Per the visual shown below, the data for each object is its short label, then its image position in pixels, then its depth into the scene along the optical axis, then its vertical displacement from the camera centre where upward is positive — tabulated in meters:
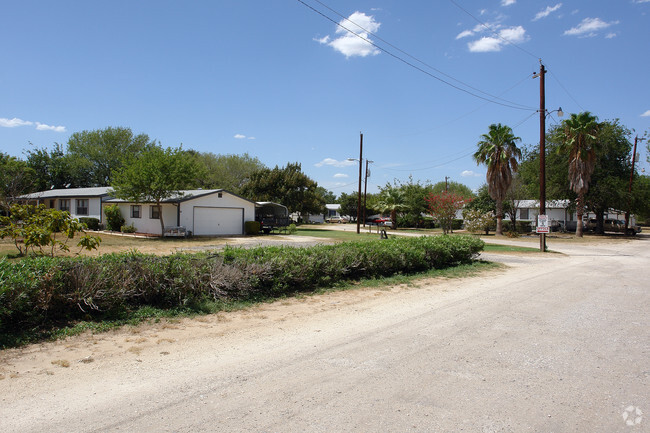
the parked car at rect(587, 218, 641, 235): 40.28 -0.69
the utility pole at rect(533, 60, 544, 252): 20.48 +4.15
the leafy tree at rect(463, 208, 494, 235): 34.84 -0.31
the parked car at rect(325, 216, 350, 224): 70.62 -0.67
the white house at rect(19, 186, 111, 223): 31.64 +1.10
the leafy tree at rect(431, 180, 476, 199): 67.97 +5.29
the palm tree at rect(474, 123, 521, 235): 32.47 +4.63
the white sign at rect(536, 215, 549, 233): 20.67 -0.35
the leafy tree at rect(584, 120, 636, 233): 33.88 +3.88
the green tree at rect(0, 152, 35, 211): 24.54 +2.49
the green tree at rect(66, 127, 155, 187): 49.53 +7.34
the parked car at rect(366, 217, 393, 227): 44.55 -0.66
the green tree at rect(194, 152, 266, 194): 53.53 +6.16
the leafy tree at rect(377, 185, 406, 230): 34.81 +1.38
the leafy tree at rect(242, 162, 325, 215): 43.25 +2.82
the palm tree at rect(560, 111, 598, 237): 30.52 +5.23
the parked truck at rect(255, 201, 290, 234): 30.97 -0.05
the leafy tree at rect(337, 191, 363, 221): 67.00 +1.88
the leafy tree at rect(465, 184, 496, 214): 42.72 +1.57
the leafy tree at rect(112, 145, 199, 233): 23.62 +2.17
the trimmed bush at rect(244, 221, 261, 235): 29.33 -0.83
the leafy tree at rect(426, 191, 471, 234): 33.34 +0.80
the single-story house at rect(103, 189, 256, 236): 26.31 +0.11
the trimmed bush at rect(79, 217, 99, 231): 30.45 -0.67
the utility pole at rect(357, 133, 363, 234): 32.47 +5.08
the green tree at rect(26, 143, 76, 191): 48.91 +5.07
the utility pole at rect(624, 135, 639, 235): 33.94 +1.68
